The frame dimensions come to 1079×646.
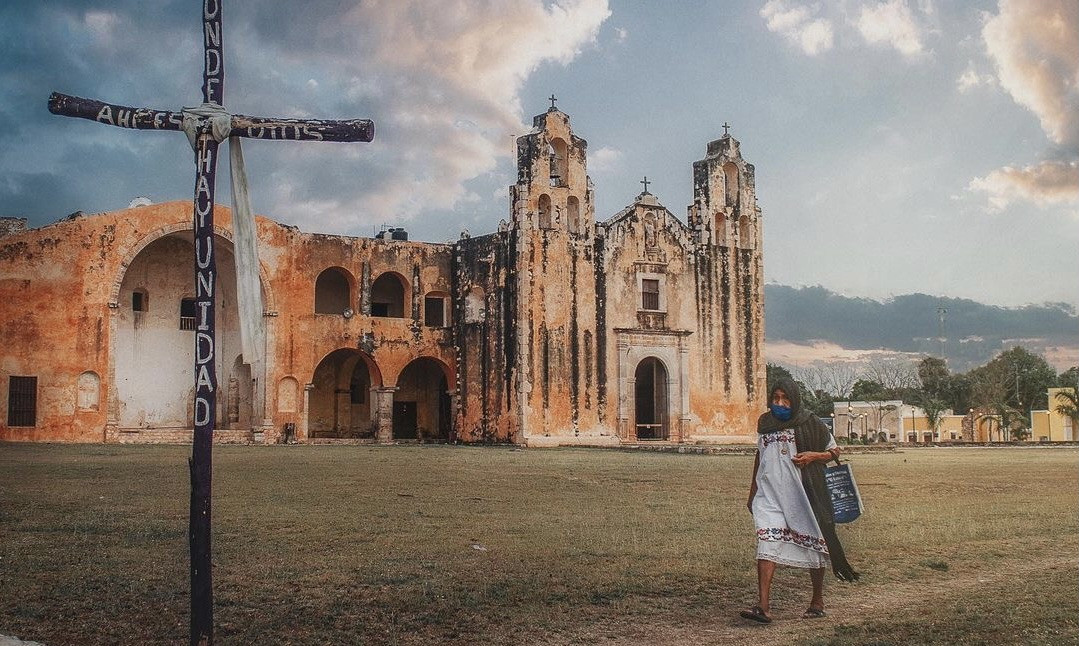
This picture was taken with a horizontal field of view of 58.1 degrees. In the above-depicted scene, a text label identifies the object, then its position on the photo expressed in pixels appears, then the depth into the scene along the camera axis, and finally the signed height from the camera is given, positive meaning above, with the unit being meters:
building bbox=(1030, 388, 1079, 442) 51.69 -2.06
